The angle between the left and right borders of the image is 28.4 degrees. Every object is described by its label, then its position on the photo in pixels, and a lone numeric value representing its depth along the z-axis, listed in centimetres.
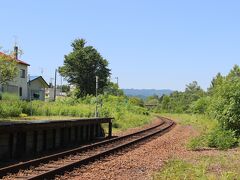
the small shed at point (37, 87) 7986
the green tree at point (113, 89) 11212
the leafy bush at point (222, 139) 1906
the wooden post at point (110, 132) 2512
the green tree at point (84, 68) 9619
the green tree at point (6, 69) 4500
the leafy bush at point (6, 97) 4458
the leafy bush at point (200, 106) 5069
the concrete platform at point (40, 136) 1489
